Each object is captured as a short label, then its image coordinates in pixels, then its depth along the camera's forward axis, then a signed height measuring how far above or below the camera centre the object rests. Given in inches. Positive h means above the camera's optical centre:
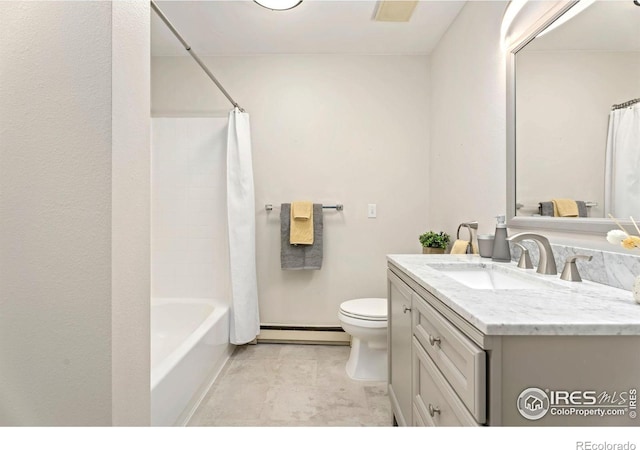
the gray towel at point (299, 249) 102.1 -7.9
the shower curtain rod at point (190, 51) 54.6 +34.6
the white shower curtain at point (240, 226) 94.9 -0.9
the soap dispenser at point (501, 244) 59.9 -3.9
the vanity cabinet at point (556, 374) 26.1 -11.8
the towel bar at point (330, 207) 104.4 +4.8
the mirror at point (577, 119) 41.2 +14.6
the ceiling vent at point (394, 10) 78.1 +50.2
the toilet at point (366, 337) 79.0 -27.3
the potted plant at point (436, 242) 88.3 -5.2
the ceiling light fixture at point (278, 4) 73.5 +47.7
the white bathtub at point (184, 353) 57.0 -28.4
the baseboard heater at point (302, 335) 105.3 -34.6
